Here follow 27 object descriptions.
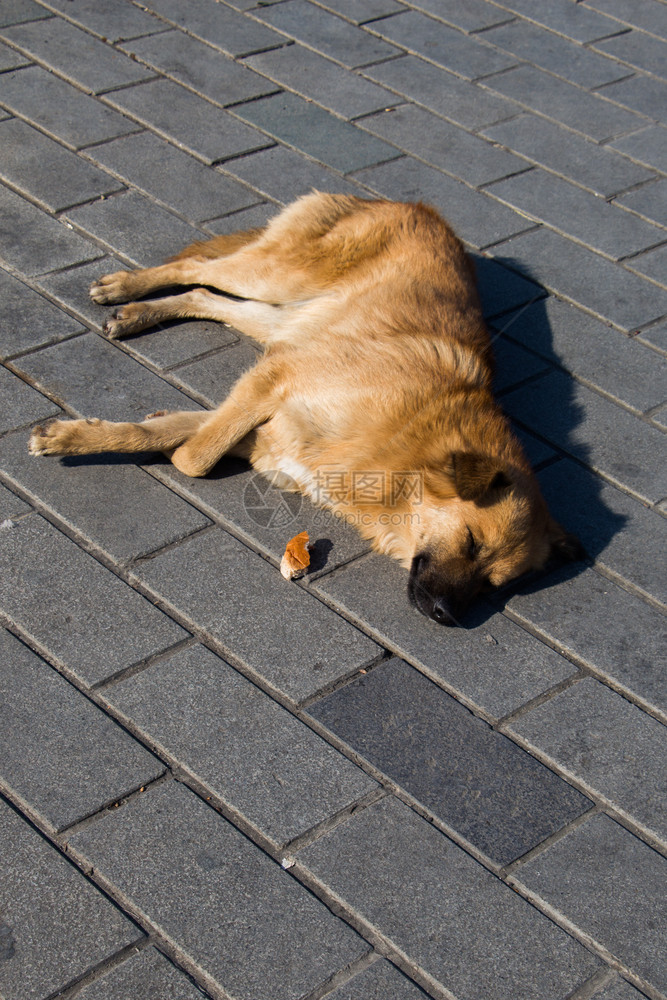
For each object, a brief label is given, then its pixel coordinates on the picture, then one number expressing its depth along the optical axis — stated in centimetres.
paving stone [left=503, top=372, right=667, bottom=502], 450
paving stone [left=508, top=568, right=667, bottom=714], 363
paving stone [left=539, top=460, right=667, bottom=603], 407
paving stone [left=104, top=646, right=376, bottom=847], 292
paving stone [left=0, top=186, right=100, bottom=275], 485
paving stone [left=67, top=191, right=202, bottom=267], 507
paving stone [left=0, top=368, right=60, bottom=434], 403
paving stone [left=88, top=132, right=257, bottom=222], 544
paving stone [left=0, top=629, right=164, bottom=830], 279
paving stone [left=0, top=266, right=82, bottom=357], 439
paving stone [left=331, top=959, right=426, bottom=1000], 252
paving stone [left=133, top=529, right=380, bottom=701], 335
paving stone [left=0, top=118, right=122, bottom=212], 527
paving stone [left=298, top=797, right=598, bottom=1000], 264
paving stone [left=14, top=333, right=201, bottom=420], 418
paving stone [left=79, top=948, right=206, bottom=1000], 240
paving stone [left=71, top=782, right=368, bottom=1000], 253
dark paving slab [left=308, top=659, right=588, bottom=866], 303
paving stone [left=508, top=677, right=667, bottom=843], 321
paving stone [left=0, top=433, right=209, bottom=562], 366
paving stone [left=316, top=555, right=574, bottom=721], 348
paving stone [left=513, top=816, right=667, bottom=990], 278
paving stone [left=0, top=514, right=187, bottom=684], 322
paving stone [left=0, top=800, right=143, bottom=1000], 240
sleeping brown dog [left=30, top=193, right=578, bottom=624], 377
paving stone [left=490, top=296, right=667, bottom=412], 494
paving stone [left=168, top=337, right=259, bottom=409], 439
